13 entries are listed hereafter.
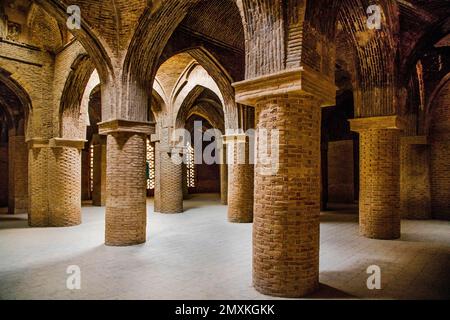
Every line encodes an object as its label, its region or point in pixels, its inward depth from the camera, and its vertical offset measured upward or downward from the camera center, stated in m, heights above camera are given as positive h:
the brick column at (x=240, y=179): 10.92 -0.48
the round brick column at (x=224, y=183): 16.80 -0.94
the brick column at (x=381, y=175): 8.14 -0.29
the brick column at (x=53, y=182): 10.45 -0.52
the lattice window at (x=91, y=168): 19.36 -0.13
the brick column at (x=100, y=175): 16.61 -0.48
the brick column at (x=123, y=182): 7.54 -0.39
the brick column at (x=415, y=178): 11.82 -0.53
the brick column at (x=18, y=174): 13.99 -0.34
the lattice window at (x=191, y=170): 24.08 -0.36
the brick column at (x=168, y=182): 13.45 -0.70
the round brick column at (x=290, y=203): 4.40 -0.53
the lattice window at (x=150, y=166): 21.66 -0.04
